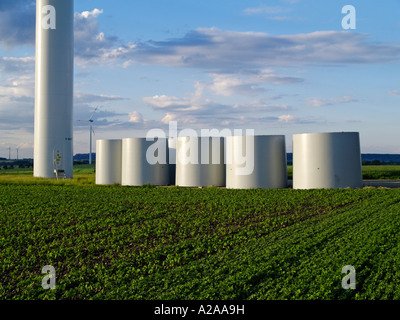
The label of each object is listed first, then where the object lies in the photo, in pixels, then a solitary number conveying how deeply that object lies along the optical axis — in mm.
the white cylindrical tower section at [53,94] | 41219
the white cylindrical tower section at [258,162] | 30141
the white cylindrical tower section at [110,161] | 36062
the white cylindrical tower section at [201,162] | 32531
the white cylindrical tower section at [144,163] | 34281
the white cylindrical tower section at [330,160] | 28484
